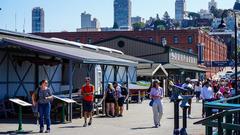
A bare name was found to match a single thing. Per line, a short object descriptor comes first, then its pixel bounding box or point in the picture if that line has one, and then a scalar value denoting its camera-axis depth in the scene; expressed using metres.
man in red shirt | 19.02
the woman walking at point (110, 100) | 22.69
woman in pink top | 18.44
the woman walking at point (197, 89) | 37.24
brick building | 84.00
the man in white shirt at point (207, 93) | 22.38
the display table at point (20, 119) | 16.47
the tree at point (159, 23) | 169.75
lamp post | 30.55
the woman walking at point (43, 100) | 16.41
